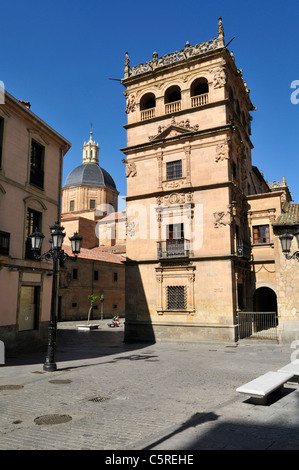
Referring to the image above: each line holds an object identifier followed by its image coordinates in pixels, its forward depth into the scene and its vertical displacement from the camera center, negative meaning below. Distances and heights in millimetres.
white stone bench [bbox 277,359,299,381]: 8917 -1882
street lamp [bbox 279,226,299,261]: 11945 +1755
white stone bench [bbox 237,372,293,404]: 6891 -1834
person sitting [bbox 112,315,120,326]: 32750 -2332
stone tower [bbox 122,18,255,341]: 20391 +5842
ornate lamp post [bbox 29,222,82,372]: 11531 +1379
